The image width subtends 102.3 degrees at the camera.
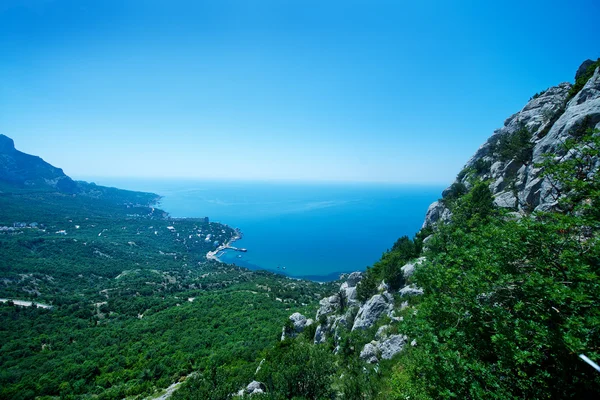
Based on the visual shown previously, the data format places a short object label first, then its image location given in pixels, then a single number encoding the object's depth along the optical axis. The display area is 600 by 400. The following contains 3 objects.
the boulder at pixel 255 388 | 20.06
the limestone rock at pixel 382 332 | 19.67
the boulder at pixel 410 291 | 22.82
